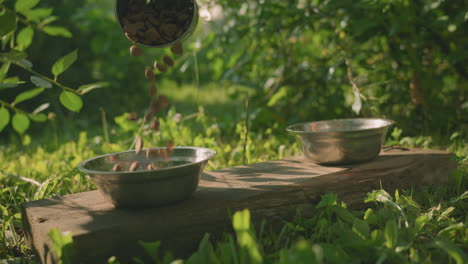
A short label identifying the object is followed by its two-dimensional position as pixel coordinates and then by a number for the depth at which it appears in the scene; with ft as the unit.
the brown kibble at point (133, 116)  5.19
